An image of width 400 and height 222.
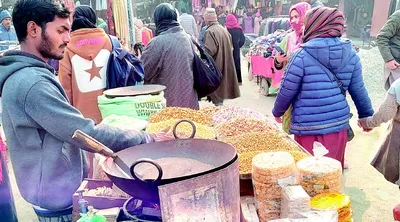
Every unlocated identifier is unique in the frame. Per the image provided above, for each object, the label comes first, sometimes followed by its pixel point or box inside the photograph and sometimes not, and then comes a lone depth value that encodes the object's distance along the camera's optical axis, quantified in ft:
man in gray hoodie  4.77
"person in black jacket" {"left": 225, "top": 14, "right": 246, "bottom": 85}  24.21
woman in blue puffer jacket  8.23
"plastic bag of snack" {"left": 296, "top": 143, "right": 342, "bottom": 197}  4.59
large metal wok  3.78
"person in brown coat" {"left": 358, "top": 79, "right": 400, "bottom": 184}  8.17
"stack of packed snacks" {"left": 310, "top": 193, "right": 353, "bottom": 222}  4.32
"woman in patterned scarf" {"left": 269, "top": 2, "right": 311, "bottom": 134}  12.55
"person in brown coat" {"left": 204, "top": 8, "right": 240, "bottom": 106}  17.54
